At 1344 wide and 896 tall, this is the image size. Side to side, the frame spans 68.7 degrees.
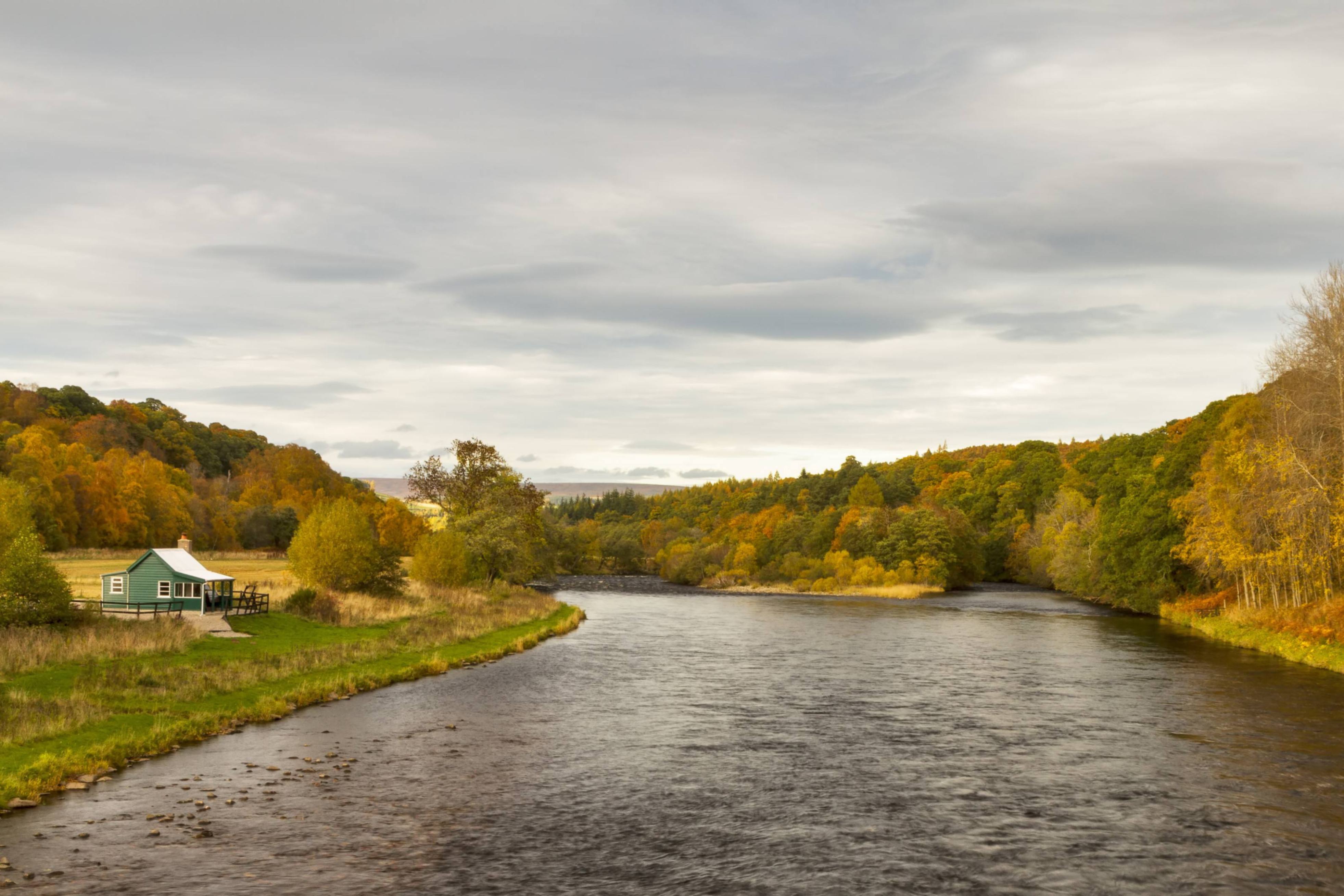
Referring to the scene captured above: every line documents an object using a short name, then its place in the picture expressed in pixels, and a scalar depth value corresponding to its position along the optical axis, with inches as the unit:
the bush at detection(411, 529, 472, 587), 3260.3
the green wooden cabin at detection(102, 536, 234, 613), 2231.8
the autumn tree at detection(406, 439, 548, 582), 3668.8
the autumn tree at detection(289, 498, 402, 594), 2805.1
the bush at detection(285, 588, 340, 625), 2395.4
